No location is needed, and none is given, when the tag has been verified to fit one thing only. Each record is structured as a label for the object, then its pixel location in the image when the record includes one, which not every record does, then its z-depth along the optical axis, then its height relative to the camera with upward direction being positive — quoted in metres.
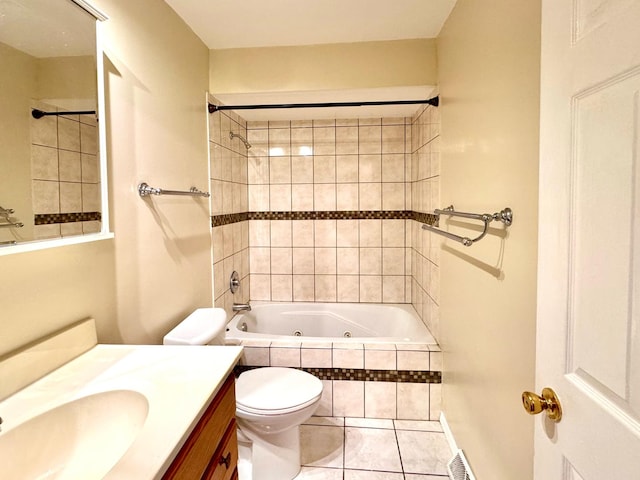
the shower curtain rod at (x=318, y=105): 2.19 +0.74
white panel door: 0.52 -0.03
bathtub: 2.99 -0.85
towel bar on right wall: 1.21 +0.01
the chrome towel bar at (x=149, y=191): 1.53 +0.14
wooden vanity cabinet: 0.83 -0.61
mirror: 0.91 +0.29
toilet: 1.64 -0.86
